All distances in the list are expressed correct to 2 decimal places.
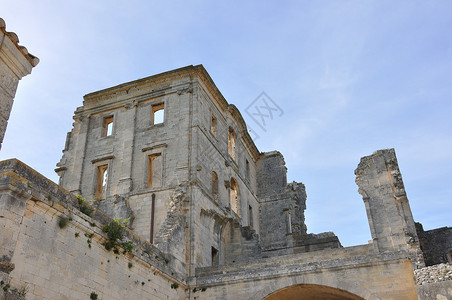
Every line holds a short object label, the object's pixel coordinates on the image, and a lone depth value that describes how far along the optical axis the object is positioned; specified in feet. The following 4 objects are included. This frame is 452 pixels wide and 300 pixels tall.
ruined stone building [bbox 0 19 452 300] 30.17
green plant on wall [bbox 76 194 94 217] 34.24
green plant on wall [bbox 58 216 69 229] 31.24
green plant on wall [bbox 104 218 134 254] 36.24
